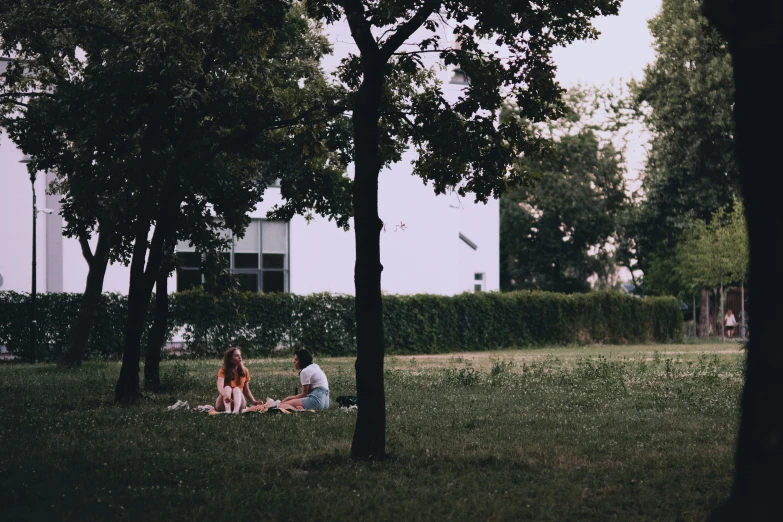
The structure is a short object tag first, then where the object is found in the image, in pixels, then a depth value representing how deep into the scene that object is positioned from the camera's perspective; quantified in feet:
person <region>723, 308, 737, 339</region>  192.38
